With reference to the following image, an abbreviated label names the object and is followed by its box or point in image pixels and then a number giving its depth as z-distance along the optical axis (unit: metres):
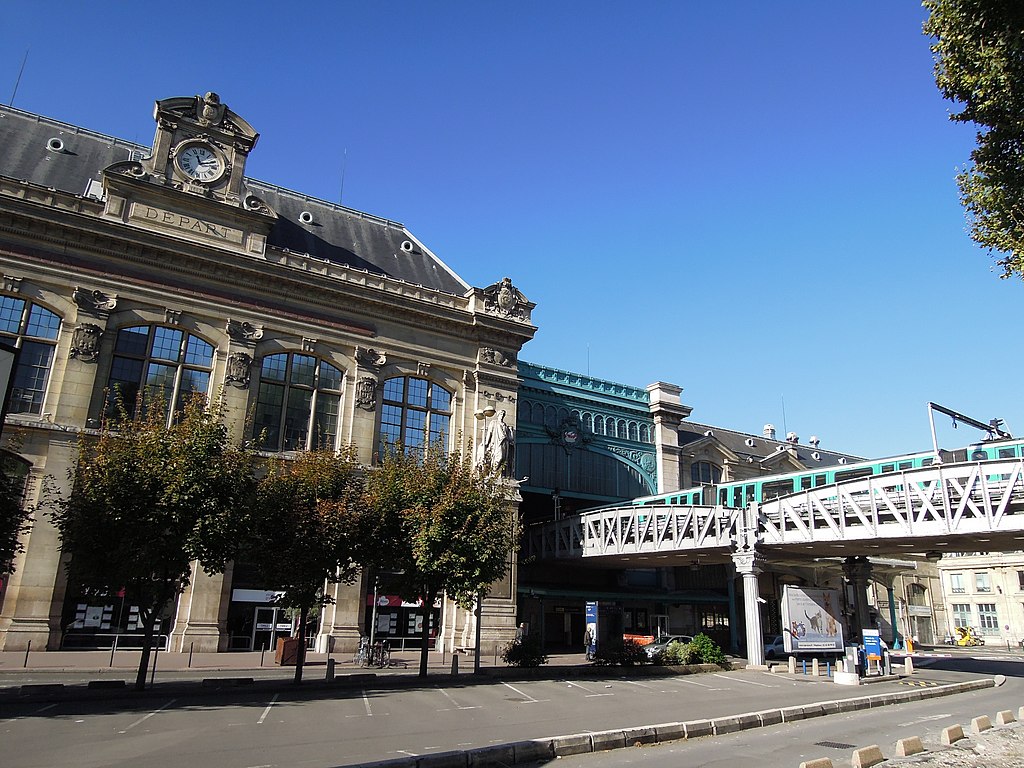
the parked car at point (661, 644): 33.92
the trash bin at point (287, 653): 27.95
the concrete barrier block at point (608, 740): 13.26
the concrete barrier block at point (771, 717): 16.89
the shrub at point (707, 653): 31.41
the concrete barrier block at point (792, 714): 17.67
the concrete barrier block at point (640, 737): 13.77
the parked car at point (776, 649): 42.45
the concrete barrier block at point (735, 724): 15.57
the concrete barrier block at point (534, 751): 12.16
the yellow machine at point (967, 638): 71.12
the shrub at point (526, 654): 27.31
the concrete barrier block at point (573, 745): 12.70
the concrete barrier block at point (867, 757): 11.31
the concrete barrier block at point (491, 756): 11.60
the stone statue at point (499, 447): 38.81
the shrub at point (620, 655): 29.30
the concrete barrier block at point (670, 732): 14.28
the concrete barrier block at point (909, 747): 12.56
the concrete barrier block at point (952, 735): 13.59
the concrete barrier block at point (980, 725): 14.92
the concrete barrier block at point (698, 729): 14.92
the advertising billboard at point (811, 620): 30.97
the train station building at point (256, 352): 30.81
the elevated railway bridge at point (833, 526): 25.75
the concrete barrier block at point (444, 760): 11.02
